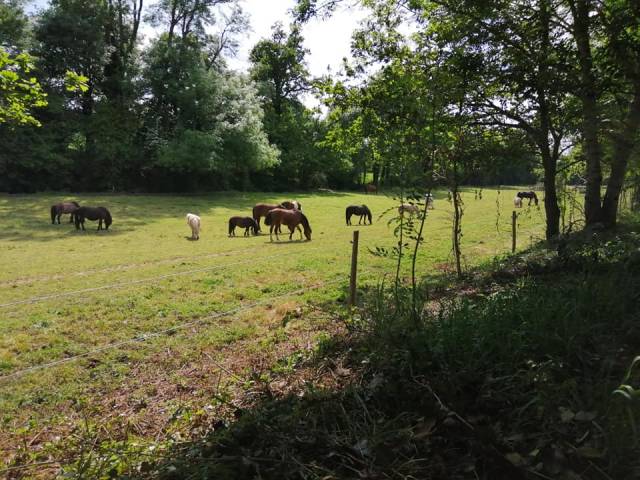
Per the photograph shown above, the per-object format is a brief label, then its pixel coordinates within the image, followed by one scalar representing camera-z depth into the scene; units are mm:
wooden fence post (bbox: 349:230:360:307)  7141
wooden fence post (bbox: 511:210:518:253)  13035
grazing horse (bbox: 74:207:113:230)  19516
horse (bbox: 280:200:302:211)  25828
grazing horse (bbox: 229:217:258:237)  19891
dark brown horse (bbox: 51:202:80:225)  20766
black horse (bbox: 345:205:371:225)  25000
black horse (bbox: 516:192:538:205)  36406
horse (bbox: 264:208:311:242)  18859
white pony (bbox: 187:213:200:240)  18661
